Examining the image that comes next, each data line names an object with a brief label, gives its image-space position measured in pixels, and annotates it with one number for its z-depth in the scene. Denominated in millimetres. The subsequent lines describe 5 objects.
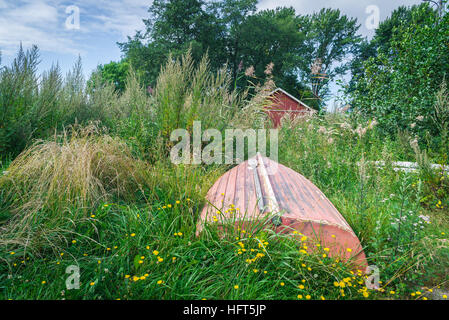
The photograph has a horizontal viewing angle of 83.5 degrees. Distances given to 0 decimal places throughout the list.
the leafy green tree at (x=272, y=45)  27125
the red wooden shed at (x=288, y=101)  23680
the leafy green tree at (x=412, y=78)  5996
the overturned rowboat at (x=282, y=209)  1990
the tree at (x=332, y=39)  31891
